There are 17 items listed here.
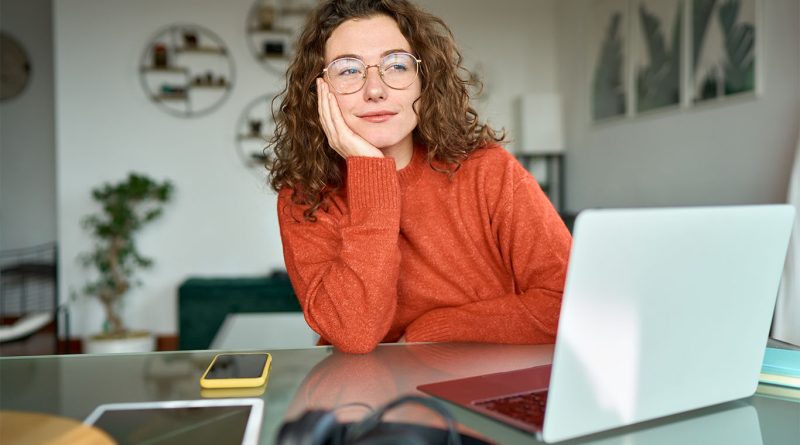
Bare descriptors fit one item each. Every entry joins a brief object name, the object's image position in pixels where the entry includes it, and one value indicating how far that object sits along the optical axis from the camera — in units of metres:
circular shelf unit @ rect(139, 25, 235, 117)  4.30
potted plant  4.02
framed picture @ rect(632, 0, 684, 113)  3.30
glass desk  0.61
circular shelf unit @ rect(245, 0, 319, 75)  4.38
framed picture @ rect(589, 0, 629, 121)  3.86
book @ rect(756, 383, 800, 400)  0.74
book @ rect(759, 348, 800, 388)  0.76
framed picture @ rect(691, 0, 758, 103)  2.74
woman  1.08
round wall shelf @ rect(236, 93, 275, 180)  4.41
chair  4.84
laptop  0.55
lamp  4.46
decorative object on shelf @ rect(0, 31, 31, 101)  5.58
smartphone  0.76
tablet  0.60
